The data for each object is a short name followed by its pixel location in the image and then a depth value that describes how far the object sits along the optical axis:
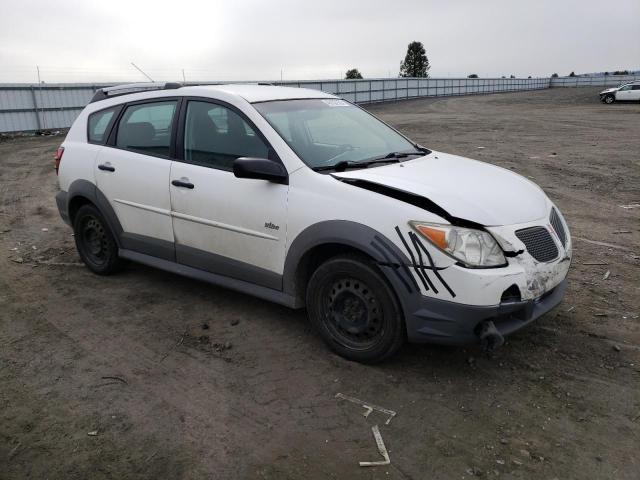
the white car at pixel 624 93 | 35.91
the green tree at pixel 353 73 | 70.64
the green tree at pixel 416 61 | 88.25
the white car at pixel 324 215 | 3.27
